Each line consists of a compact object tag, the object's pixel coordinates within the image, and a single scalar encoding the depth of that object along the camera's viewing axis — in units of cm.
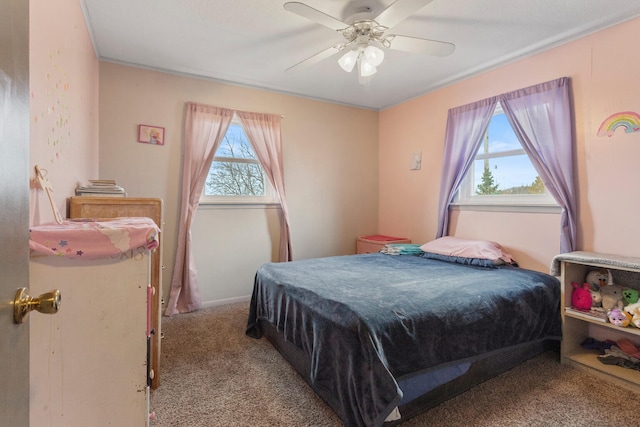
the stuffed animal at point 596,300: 214
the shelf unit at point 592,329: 191
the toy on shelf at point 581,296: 215
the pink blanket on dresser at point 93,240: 104
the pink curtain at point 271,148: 350
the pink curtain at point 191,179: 312
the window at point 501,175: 279
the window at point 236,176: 347
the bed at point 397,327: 144
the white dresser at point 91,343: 104
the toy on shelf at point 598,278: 219
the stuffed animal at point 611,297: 208
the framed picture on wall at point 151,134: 306
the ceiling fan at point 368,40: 184
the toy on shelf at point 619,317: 193
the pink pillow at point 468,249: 272
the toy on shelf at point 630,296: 203
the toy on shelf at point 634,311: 188
